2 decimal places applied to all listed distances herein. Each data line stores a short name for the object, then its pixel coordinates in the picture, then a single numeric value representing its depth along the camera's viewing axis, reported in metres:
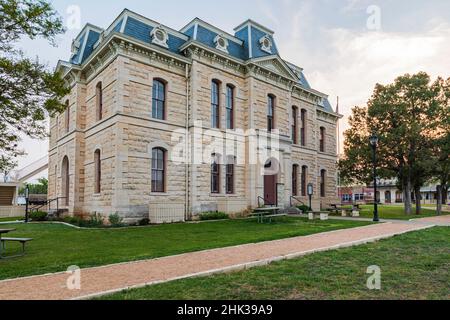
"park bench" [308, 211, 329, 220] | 18.38
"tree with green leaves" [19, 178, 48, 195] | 79.12
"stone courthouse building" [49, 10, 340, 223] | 17.30
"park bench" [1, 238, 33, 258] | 8.73
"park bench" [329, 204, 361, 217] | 22.14
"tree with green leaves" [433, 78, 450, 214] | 24.62
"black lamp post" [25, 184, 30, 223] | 20.27
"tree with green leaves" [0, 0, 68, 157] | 9.77
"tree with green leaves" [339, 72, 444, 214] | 24.66
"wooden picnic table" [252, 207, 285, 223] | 17.10
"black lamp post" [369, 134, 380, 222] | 17.44
